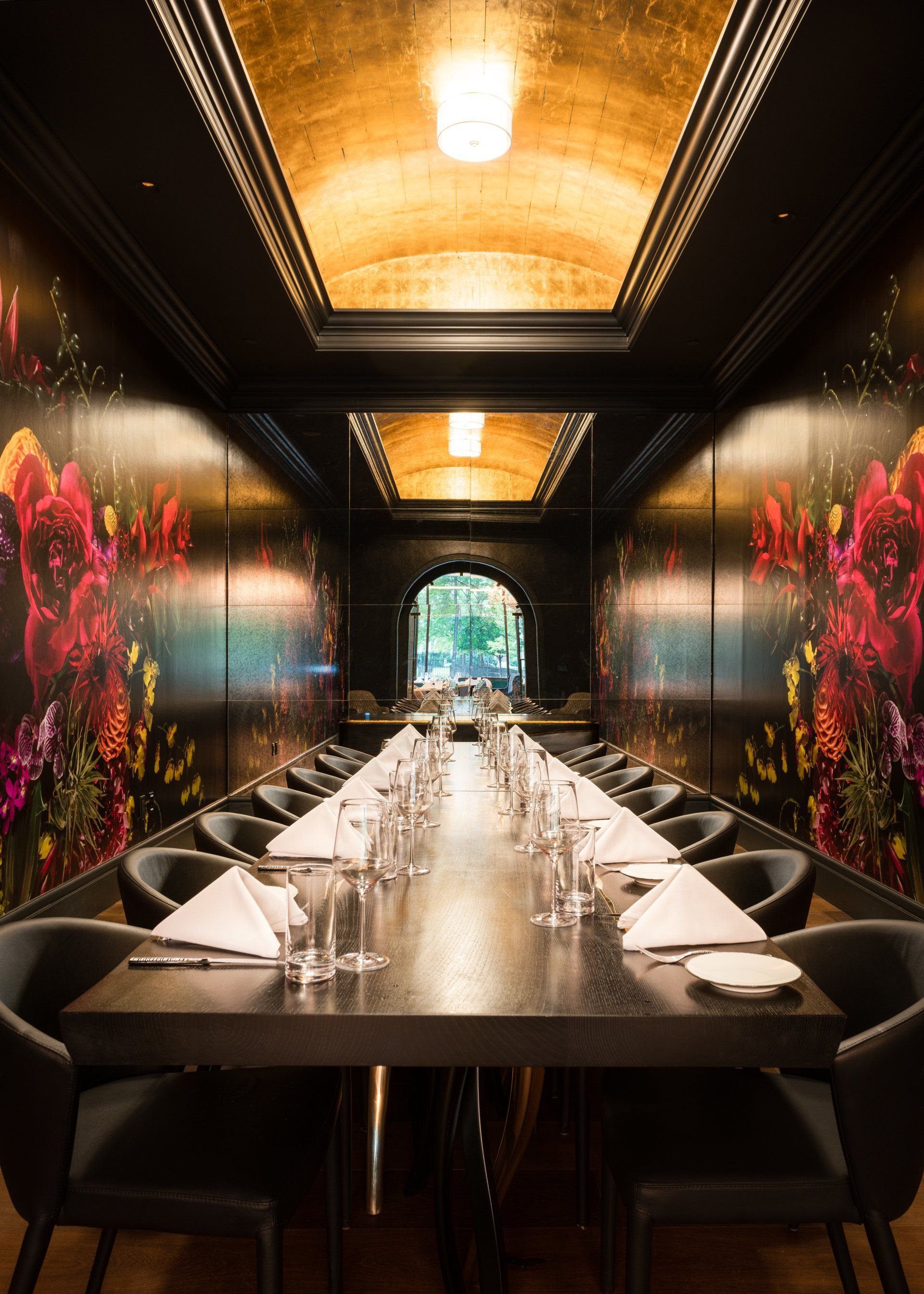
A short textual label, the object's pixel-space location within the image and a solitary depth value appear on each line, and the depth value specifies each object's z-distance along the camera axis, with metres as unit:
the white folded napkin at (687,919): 1.73
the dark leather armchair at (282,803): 3.65
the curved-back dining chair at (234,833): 2.92
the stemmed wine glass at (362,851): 1.61
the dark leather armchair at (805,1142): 1.49
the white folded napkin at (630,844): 2.49
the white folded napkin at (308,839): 2.55
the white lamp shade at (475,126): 4.21
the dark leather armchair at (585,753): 5.82
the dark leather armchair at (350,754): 6.15
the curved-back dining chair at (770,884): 2.34
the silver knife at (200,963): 1.62
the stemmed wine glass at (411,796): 2.59
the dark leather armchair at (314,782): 4.46
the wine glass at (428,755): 3.29
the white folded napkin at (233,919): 1.67
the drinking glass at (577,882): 1.98
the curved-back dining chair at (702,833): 3.04
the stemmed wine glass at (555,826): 1.92
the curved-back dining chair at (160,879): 2.26
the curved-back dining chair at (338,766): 5.25
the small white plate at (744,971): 1.50
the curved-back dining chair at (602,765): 5.14
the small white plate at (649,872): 2.27
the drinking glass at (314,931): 1.54
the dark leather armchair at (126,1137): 1.48
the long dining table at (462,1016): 1.37
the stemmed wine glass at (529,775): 2.68
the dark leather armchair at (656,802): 3.68
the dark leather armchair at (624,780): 4.41
